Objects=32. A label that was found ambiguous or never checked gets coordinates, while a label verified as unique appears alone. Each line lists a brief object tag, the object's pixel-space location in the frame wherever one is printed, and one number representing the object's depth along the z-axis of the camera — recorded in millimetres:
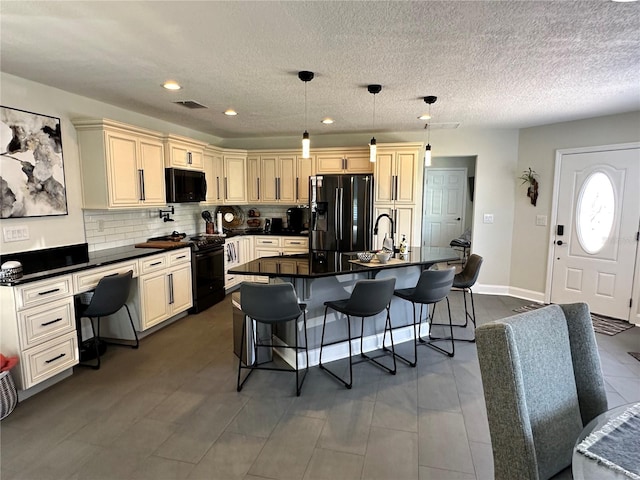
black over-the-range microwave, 4484
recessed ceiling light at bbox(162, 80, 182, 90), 3137
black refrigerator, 5309
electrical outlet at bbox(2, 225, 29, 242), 2982
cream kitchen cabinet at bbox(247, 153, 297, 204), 5953
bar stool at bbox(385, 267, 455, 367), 3104
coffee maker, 6219
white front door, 4332
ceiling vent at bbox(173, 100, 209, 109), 3843
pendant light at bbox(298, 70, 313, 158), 2901
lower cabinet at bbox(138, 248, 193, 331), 3746
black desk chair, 3089
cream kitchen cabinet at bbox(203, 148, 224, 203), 5434
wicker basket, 2441
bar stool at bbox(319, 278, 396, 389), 2748
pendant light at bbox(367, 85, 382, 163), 3285
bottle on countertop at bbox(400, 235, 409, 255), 3679
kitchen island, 2975
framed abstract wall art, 2961
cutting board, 4168
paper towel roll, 5691
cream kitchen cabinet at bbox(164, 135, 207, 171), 4414
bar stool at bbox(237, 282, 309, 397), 2598
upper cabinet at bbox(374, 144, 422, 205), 5340
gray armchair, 1234
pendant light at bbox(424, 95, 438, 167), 3664
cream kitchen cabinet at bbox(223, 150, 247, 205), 5879
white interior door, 7715
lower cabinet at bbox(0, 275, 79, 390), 2578
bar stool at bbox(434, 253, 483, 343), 3672
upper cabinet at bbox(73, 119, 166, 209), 3570
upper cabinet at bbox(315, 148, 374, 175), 5637
